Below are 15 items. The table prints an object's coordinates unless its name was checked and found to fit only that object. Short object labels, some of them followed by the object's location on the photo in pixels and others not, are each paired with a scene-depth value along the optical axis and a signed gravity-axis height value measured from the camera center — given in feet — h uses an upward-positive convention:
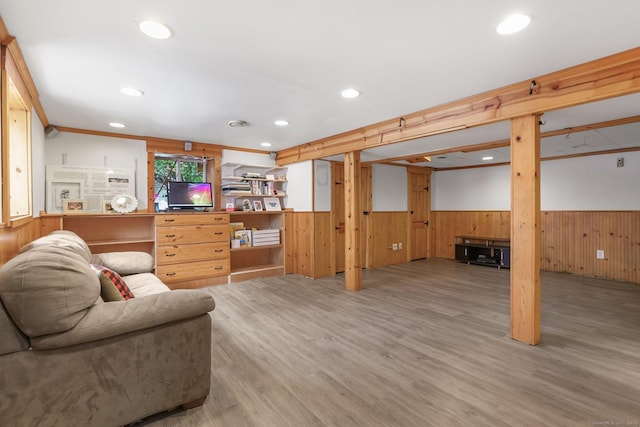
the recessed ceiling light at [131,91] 8.85 +3.60
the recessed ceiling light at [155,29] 5.70 +3.52
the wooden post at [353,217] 14.46 -0.25
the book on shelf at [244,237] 16.87 -1.34
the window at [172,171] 15.79 +2.41
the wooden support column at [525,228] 8.46 -0.46
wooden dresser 14.25 -1.73
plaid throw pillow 6.09 -1.53
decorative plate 13.55 +0.48
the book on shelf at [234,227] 16.85 -0.78
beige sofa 4.40 -2.20
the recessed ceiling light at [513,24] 5.50 +3.48
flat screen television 15.12 +0.91
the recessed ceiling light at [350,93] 8.91 +3.55
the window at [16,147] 6.26 +1.72
